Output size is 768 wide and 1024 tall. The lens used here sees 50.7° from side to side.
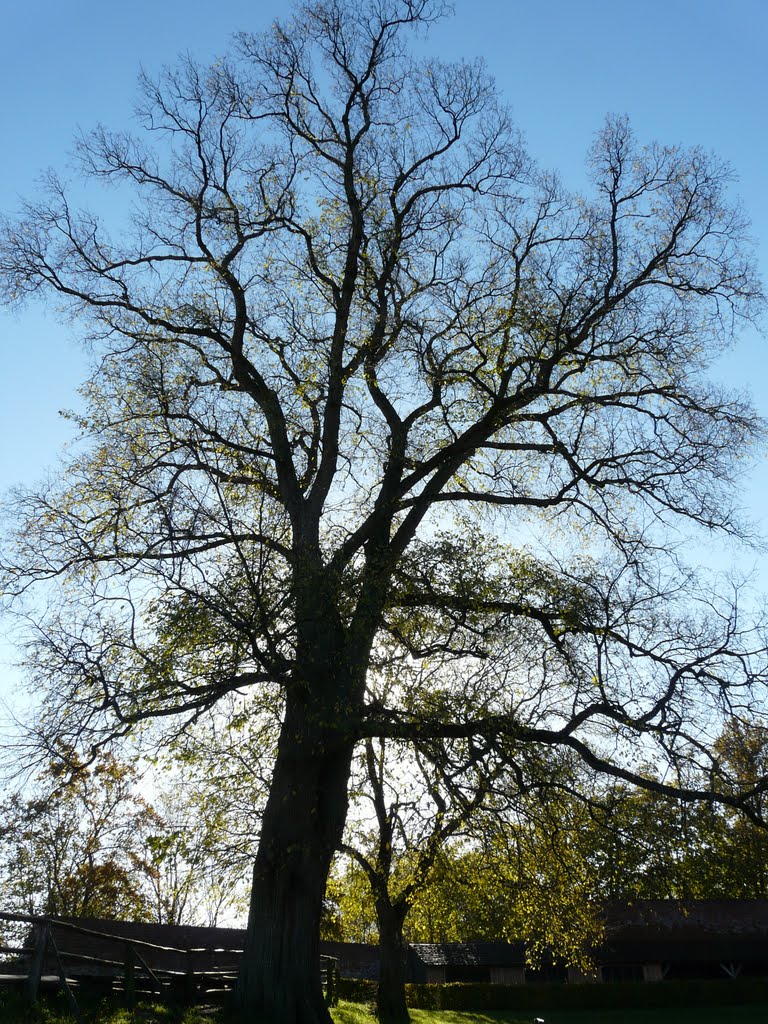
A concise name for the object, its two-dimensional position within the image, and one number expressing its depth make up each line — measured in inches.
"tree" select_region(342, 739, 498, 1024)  453.4
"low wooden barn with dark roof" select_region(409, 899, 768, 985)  1424.7
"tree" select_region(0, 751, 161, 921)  1144.8
